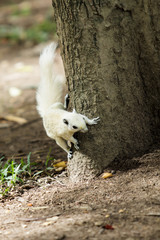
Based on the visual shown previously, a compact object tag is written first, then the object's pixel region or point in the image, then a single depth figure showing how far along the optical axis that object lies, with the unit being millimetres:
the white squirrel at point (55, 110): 6258
